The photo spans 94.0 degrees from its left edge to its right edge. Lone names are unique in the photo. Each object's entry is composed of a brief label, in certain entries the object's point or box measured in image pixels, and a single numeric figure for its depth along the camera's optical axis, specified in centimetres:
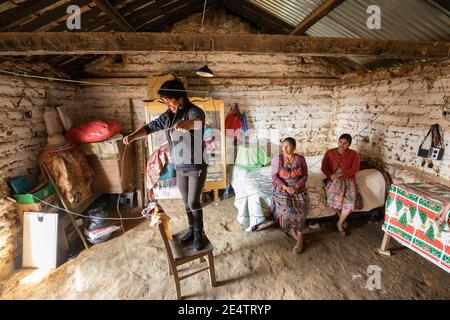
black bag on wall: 275
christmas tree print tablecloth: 207
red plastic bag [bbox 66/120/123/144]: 324
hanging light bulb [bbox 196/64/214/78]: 328
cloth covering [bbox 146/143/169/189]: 359
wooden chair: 197
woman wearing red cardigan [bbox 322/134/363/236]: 302
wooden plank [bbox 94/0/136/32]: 227
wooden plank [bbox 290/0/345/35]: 235
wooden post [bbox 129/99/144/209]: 418
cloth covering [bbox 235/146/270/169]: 429
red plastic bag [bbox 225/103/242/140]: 444
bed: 309
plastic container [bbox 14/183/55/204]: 247
